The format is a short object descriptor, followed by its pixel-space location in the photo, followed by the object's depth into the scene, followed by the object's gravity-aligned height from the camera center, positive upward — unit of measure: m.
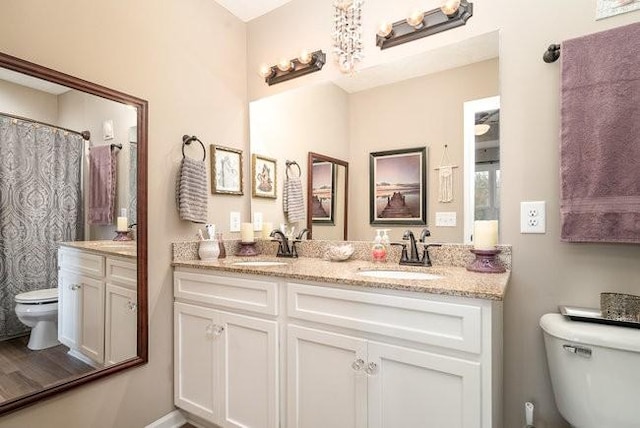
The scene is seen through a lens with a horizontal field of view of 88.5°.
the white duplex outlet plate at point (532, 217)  1.36 -0.02
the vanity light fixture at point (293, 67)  1.98 +0.93
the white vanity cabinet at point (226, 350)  1.46 -0.66
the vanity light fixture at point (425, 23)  1.53 +0.94
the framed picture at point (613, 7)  1.21 +0.77
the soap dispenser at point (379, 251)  1.76 -0.20
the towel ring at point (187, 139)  1.90 +0.44
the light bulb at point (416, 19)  1.61 +0.96
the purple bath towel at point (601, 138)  1.14 +0.27
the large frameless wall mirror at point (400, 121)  1.57 +0.53
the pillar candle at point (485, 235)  1.40 -0.10
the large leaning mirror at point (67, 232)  1.28 -0.08
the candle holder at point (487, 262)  1.38 -0.21
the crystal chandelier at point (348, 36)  1.63 +0.90
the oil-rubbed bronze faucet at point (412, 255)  1.63 -0.21
